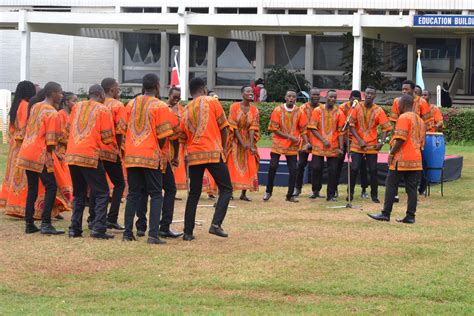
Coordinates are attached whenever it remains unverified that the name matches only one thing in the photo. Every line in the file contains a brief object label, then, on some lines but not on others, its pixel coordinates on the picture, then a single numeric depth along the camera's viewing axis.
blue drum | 17.23
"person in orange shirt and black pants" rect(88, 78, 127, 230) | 12.12
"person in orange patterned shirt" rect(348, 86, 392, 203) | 16.44
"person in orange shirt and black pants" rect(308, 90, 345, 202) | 16.67
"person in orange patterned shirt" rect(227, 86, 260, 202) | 16.23
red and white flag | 26.22
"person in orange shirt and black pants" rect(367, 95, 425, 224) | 13.55
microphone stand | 15.92
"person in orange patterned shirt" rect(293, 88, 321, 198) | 16.86
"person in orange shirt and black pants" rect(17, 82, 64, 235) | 12.30
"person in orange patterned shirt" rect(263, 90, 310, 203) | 16.69
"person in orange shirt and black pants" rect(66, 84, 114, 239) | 11.86
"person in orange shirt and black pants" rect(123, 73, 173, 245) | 11.44
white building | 35.66
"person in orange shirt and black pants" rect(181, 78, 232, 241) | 11.66
